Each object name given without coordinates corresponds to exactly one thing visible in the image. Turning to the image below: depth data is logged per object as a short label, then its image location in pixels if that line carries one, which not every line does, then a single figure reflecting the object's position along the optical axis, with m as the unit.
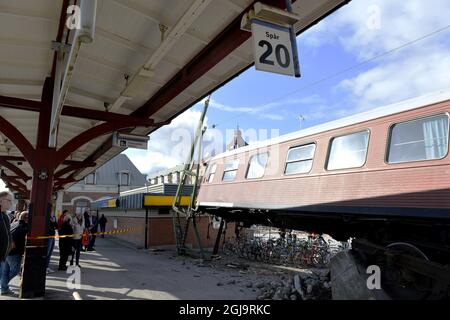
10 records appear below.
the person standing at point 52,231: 10.18
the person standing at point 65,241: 10.95
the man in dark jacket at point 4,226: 5.14
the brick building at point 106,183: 44.53
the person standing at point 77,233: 11.32
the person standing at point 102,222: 23.83
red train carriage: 6.25
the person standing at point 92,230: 17.48
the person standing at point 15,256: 7.84
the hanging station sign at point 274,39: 4.18
